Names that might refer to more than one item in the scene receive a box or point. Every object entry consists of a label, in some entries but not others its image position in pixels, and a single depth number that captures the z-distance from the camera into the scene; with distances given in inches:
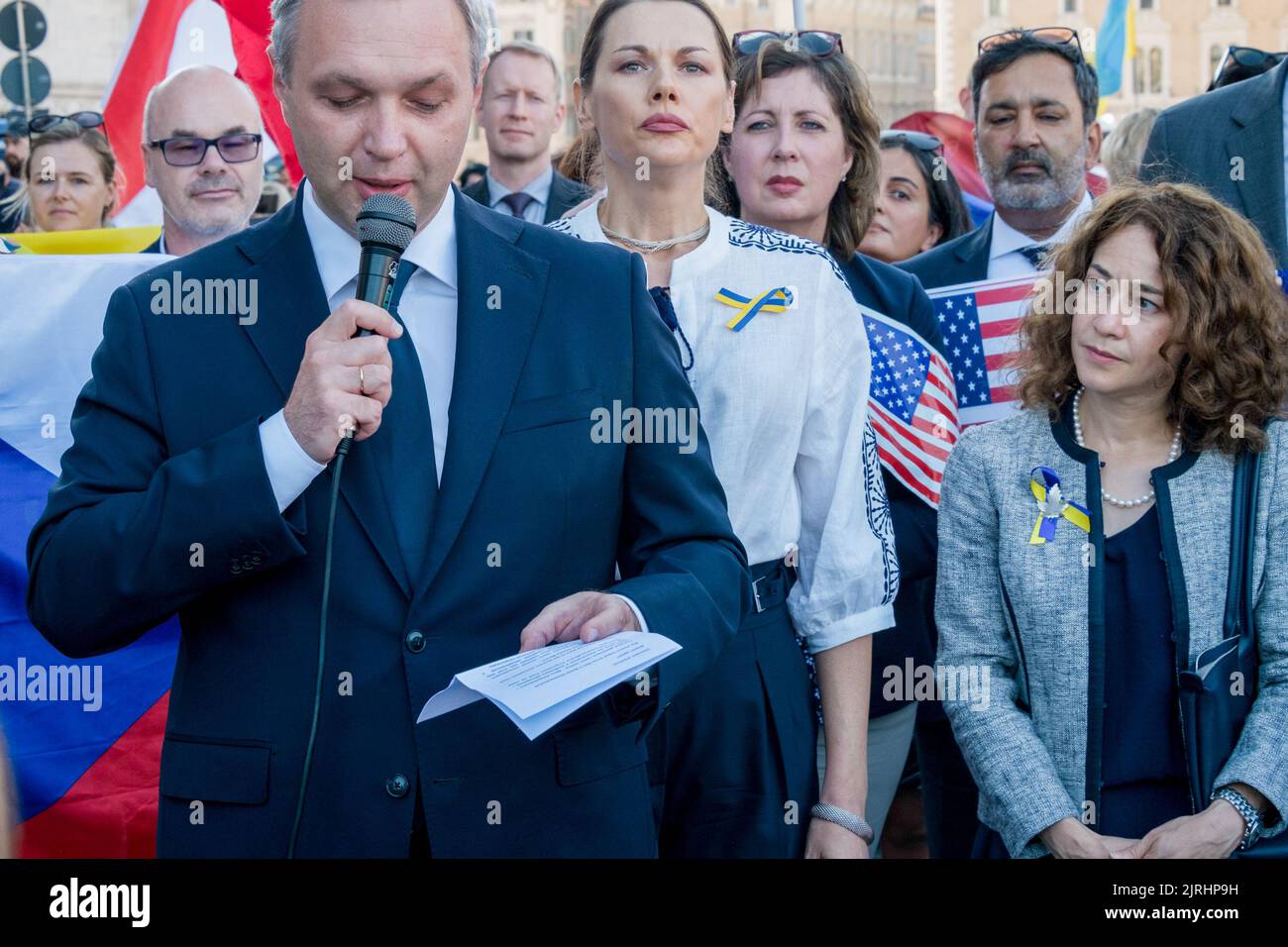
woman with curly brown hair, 126.3
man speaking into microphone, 88.0
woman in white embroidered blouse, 125.5
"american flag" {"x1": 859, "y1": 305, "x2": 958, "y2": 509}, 157.9
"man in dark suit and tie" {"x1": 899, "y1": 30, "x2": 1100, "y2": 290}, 207.6
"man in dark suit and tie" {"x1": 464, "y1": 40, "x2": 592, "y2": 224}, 299.7
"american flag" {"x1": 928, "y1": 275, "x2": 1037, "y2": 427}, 178.2
